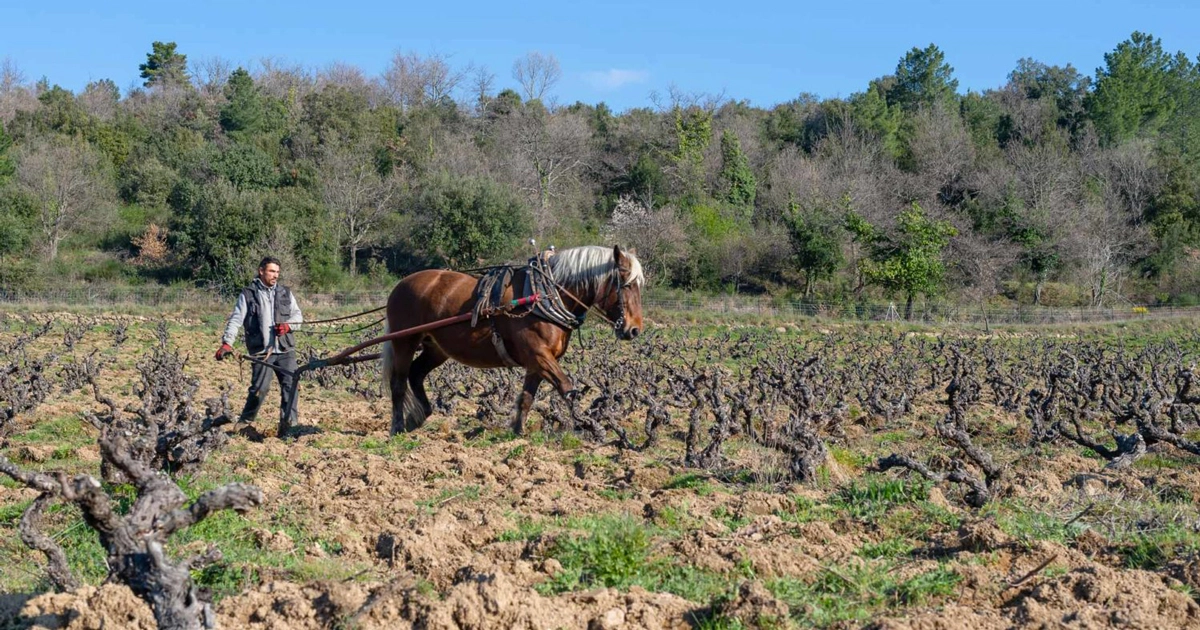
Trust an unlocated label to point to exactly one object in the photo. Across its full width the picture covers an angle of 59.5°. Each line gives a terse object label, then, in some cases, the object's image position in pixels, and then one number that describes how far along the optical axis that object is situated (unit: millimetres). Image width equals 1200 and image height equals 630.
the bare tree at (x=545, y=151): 58281
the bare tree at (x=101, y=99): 69188
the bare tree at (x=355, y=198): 50281
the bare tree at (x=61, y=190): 50156
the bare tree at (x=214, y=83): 76875
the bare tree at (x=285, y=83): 73500
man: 10125
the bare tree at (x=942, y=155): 59531
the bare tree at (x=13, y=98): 65606
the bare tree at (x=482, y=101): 72188
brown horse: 9805
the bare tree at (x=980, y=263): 49188
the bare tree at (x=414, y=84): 78194
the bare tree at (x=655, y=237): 49719
